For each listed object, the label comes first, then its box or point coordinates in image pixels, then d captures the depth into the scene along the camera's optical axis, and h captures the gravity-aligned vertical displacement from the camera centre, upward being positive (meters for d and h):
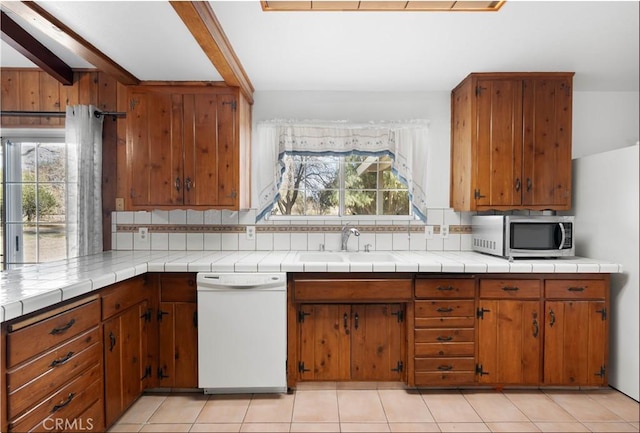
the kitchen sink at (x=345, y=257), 2.70 -0.37
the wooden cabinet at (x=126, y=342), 1.85 -0.80
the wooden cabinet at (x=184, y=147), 2.55 +0.48
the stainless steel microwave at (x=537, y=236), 2.35 -0.17
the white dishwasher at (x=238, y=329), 2.20 -0.77
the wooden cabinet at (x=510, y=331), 2.27 -0.80
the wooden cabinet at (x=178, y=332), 2.27 -0.82
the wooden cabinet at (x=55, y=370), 1.25 -0.68
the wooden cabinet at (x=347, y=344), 2.32 -0.91
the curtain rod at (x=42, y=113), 2.58 +0.73
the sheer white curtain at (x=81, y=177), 2.54 +0.24
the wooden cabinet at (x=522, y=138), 2.54 +0.55
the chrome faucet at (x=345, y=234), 2.81 -0.19
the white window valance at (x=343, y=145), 2.89 +0.56
